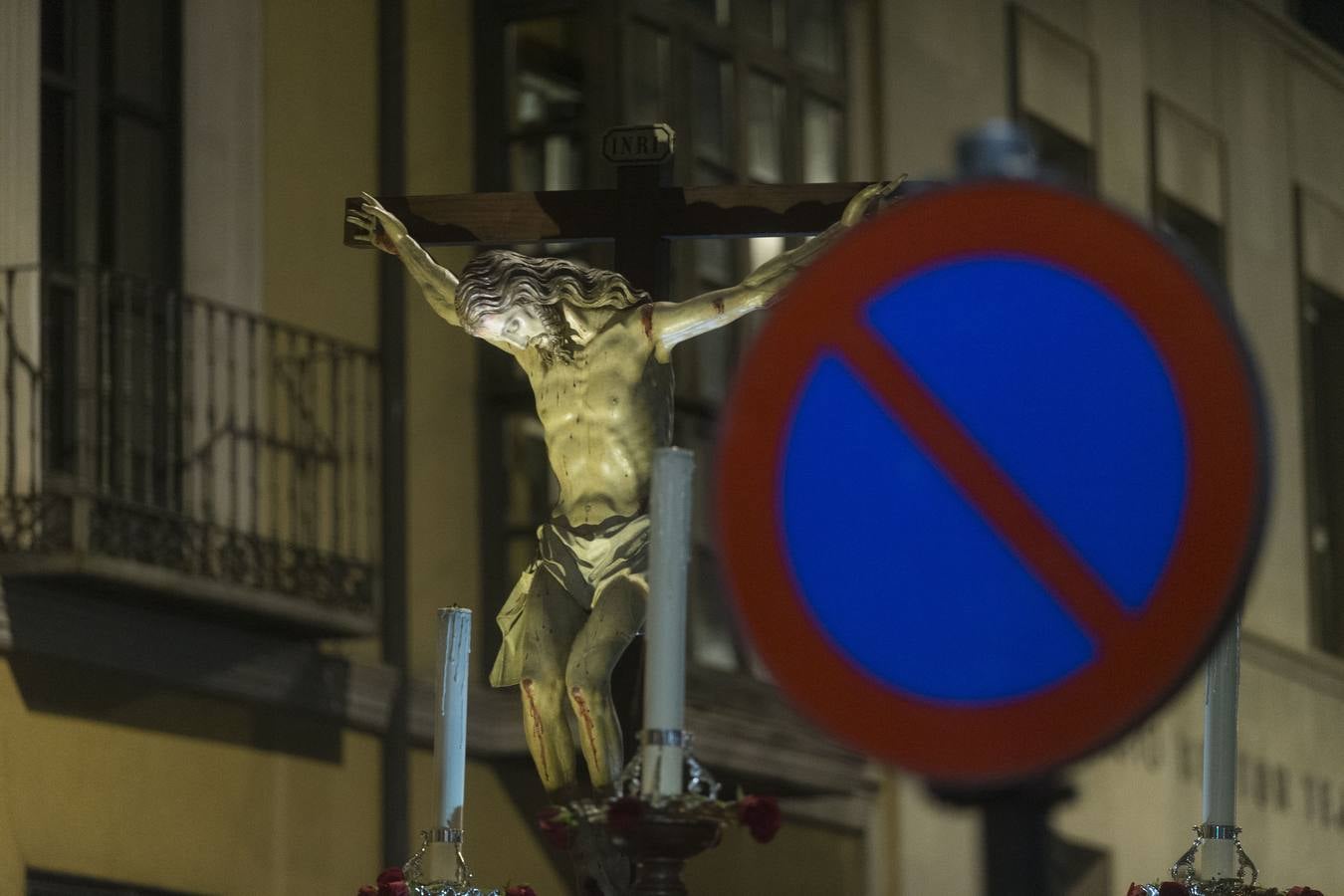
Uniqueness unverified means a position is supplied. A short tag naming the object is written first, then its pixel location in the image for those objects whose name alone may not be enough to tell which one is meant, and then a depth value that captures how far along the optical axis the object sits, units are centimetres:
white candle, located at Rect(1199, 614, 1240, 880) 783
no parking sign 360
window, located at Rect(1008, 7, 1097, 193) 3625
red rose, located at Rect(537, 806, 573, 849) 679
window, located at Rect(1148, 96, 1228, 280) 3956
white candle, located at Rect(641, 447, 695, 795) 577
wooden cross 936
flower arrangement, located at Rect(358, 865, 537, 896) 779
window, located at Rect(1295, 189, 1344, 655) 4291
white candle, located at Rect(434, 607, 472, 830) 782
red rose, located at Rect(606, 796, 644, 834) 607
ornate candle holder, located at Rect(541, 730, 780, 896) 609
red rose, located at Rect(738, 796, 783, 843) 652
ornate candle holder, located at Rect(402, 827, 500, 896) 787
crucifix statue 821
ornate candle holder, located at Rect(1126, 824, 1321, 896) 796
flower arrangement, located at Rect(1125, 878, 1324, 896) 793
